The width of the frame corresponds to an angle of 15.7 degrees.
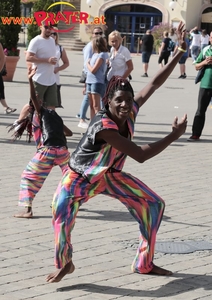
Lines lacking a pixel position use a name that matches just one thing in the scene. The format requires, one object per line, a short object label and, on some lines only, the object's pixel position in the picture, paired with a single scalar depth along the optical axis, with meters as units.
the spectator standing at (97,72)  11.84
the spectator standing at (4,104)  14.05
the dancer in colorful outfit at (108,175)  5.03
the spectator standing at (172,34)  30.59
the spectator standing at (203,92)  12.15
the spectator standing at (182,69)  26.20
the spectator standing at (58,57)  11.91
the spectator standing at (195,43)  33.88
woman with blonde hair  11.88
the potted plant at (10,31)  21.69
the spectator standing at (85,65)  12.34
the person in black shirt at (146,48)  26.38
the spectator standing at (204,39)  33.48
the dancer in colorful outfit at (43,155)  6.99
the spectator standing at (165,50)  27.53
